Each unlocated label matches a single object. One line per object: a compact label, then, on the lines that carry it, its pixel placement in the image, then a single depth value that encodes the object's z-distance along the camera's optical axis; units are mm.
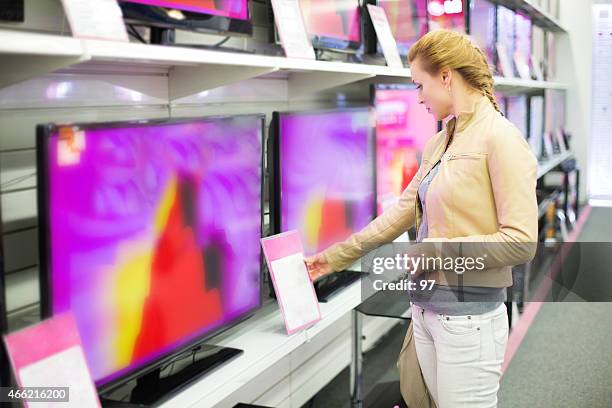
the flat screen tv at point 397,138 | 3002
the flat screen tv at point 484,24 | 4488
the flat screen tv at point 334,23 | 2514
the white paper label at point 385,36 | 2831
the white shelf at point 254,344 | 1616
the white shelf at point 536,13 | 5469
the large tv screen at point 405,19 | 3240
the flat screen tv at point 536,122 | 6223
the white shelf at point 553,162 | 5855
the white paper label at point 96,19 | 1253
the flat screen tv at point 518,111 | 5422
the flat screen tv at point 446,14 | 3684
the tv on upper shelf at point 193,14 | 1599
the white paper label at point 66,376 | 1168
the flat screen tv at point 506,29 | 5219
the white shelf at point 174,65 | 1144
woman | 1684
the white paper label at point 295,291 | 1896
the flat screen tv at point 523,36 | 5980
